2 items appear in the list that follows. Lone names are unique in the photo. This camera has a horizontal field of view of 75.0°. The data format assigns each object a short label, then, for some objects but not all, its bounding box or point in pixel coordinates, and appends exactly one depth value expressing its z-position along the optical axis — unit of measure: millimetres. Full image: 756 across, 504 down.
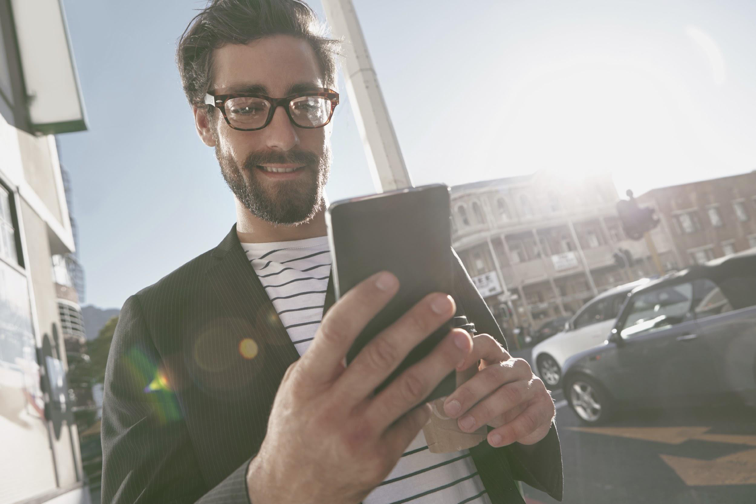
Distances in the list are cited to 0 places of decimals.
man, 706
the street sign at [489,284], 33625
